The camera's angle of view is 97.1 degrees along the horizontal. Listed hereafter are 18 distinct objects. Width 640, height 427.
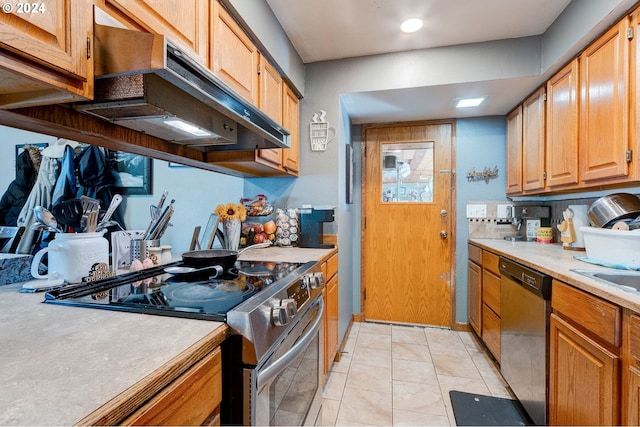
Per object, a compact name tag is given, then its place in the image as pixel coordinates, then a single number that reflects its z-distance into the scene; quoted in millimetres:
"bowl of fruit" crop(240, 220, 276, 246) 2098
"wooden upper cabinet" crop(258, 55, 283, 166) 1689
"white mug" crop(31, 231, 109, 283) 964
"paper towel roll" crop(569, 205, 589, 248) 1902
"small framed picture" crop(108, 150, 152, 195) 2354
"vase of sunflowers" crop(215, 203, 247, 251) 1829
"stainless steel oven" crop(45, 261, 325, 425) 719
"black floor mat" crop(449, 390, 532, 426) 1535
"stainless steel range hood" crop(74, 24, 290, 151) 703
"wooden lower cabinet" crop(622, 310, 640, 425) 882
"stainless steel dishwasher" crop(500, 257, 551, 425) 1369
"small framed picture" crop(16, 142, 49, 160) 2245
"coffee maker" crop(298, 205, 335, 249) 2061
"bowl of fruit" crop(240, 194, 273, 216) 2127
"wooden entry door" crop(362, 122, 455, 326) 2848
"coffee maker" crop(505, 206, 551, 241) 2553
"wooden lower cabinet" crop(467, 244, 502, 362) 2031
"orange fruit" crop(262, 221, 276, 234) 2135
